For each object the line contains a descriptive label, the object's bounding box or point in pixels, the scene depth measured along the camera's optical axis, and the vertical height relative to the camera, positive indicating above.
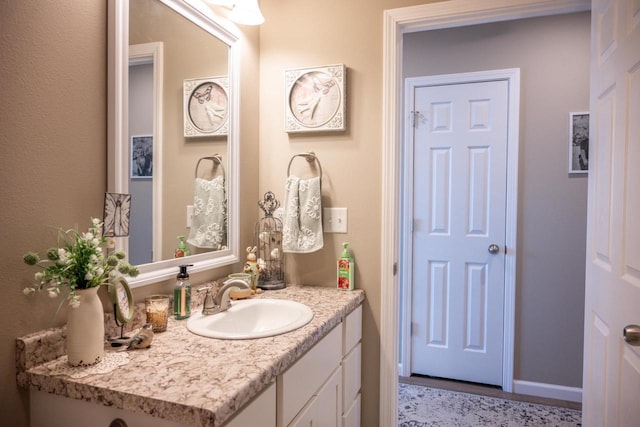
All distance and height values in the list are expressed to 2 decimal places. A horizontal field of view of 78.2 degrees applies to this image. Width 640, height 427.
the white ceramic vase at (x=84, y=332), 0.96 -0.33
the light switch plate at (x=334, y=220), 1.93 -0.09
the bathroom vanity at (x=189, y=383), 0.82 -0.42
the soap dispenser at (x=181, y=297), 1.37 -0.34
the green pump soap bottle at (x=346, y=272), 1.86 -0.33
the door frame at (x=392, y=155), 1.78 +0.22
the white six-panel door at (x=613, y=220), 1.07 -0.05
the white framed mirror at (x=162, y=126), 1.20 +0.26
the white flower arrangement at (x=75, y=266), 0.93 -0.17
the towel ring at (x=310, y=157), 1.94 +0.22
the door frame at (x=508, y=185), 2.63 +0.12
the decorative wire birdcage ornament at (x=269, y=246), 1.89 -0.23
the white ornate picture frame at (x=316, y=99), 1.88 +0.50
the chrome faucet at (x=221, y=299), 1.42 -0.36
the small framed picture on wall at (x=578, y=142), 2.50 +0.39
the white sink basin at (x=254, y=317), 1.32 -0.43
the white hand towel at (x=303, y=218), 1.88 -0.08
